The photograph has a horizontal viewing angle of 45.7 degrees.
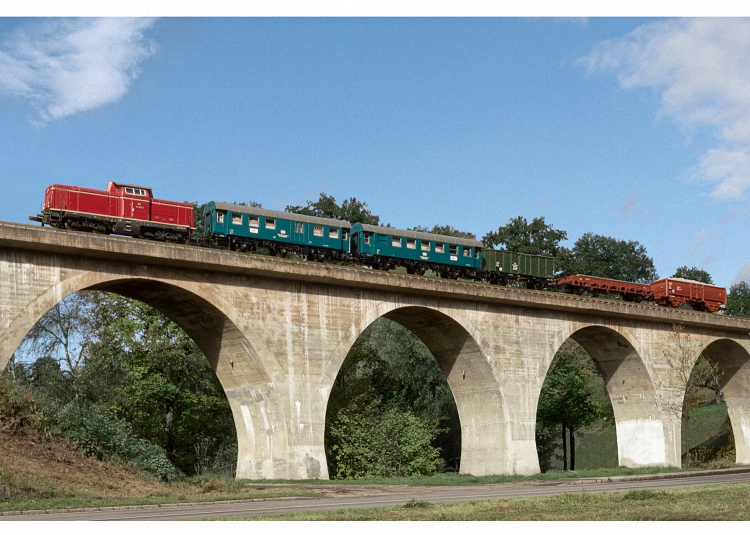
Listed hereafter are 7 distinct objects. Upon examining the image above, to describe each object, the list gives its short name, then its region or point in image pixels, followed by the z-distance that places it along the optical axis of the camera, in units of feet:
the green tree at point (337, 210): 252.62
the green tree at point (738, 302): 331.36
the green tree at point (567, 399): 180.55
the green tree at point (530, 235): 282.36
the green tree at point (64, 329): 153.17
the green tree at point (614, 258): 339.57
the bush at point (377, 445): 148.36
